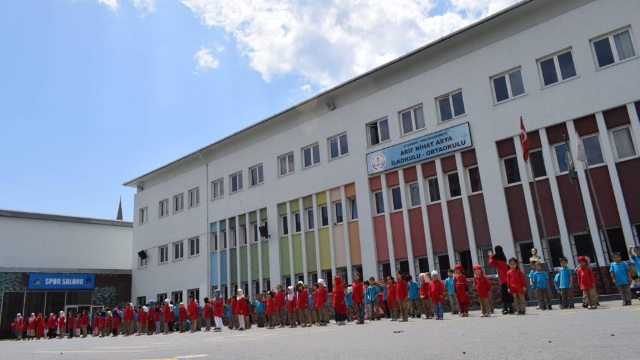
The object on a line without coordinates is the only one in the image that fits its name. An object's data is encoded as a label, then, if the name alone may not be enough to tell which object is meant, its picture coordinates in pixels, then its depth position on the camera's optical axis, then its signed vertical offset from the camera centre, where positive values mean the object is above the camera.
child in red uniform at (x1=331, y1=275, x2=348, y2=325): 17.47 +0.38
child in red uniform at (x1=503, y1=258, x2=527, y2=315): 13.50 +0.26
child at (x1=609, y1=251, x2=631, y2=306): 13.77 +0.28
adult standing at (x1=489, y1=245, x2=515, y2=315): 14.01 +0.55
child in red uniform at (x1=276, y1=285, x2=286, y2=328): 20.81 +0.41
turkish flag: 19.16 +5.53
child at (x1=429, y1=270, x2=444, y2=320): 15.31 +0.22
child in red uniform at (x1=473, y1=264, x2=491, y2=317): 14.09 +0.21
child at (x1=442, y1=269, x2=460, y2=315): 17.28 +0.27
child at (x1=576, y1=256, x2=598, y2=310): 13.72 +0.15
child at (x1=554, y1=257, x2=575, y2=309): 14.59 +0.17
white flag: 18.02 +4.69
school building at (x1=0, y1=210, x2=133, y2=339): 33.38 +5.36
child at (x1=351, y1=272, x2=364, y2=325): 17.64 +0.57
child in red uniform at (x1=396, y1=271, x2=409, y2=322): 16.14 +0.34
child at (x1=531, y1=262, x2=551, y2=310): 14.73 +0.24
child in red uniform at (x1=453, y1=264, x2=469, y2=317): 14.98 +0.39
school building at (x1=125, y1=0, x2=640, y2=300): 18.72 +6.25
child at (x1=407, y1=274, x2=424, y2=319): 17.66 +0.27
